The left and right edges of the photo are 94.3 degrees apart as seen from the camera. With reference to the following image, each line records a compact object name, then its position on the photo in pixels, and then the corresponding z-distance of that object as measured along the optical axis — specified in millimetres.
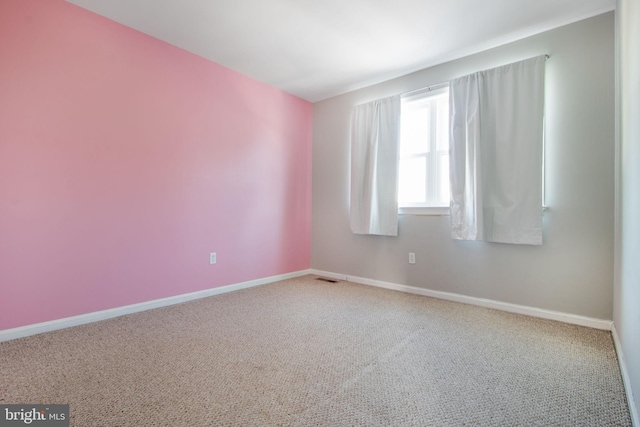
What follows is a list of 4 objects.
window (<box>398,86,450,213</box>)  3145
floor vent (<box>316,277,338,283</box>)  3828
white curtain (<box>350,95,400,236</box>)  3420
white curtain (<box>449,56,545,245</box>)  2496
